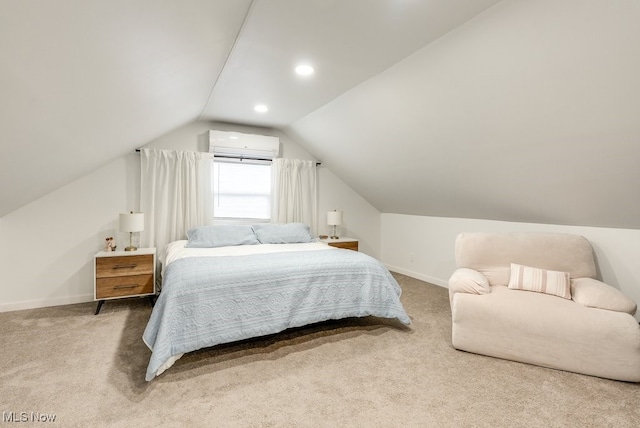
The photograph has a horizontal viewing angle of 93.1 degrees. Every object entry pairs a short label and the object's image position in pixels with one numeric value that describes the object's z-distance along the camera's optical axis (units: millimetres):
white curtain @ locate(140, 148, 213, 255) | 3787
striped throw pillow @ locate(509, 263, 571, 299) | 2430
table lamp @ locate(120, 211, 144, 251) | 3293
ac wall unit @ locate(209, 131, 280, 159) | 4117
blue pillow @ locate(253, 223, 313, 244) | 3959
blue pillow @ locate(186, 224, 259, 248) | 3550
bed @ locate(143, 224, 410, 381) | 2084
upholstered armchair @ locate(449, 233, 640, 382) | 2027
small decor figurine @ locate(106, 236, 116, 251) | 3369
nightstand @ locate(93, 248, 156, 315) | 3100
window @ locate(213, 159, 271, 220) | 4316
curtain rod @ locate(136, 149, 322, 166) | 4273
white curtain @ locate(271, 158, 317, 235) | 4562
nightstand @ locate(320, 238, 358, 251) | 4477
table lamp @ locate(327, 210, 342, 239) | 4641
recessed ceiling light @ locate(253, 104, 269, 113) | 3529
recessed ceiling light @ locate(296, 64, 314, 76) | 2462
